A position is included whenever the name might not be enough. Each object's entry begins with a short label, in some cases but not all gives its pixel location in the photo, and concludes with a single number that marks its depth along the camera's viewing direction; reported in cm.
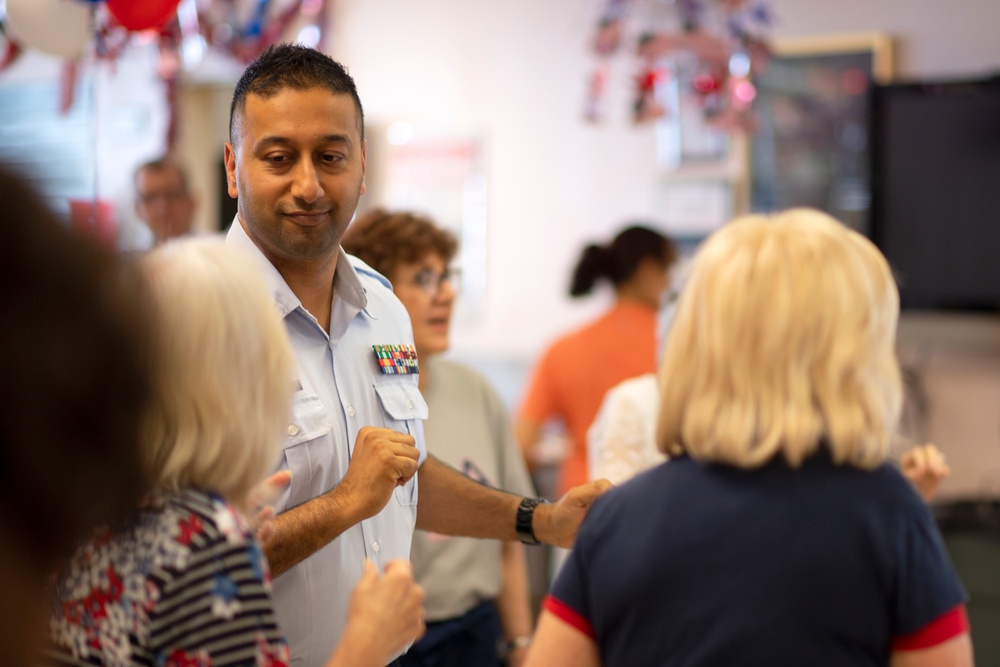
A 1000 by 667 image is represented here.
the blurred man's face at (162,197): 416
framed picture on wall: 434
